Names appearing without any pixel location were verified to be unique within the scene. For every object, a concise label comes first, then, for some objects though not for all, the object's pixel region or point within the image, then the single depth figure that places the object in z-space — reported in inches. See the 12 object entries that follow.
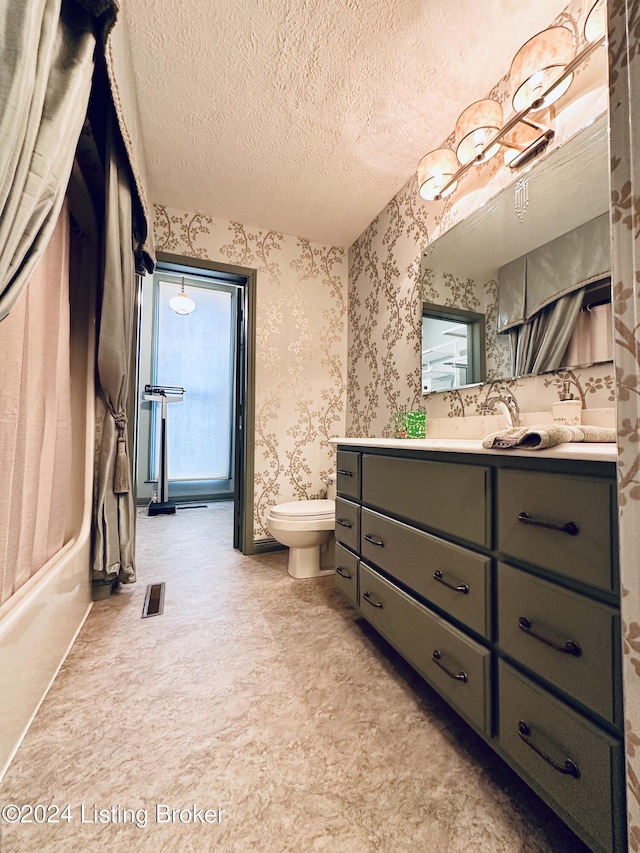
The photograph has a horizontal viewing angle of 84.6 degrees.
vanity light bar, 44.2
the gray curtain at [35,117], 24.1
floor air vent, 69.0
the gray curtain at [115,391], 61.2
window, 171.2
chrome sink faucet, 55.7
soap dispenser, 46.4
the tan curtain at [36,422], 41.7
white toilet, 80.6
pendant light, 153.9
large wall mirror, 45.6
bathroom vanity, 24.7
